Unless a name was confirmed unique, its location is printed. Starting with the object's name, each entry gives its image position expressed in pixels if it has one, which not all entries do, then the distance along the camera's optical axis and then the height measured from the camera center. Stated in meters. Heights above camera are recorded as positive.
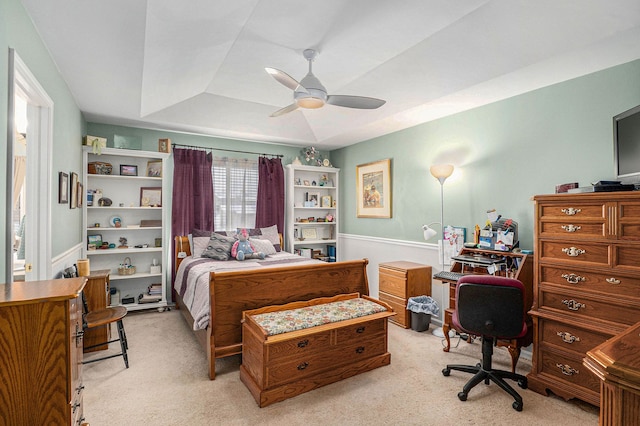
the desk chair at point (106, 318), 2.81 -0.91
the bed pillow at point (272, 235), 5.16 -0.31
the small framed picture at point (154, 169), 4.62 +0.66
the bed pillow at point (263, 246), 4.71 -0.45
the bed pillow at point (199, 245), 4.53 -0.41
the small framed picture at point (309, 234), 5.80 -0.32
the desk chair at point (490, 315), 2.32 -0.72
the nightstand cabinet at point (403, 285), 3.89 -0.85
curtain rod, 4.88 +1.06
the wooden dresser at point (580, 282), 2.12 -0.46
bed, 2.73 -0.70
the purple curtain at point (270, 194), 5.39 +0.37
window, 5.14 +0.38
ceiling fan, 2.64 +1.03
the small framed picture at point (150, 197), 4.61 +0.27
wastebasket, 3.74 -1.09
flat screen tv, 2.19 +0.50
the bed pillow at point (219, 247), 4.31 -0.43
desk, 2.88 -0.53
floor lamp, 3.70 +0.50
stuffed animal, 4.32 -0.48
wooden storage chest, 2.36 -1.08
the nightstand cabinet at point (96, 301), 3.21 -0.86
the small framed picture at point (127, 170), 4.43 +0.62
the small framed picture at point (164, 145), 4.57 +1.00
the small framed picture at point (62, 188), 2.89 +0.25
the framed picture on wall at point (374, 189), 4.91 +0.43
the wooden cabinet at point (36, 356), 1.15 -0.52
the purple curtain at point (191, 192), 4.78 +0.36
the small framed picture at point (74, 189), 3.36 +0.27
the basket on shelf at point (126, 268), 4.38 -0.71
